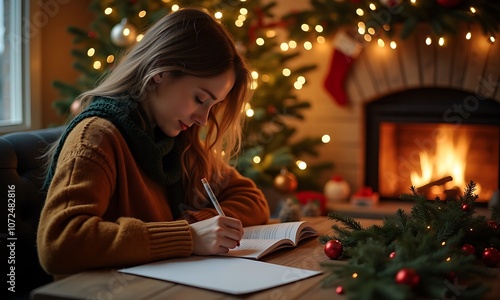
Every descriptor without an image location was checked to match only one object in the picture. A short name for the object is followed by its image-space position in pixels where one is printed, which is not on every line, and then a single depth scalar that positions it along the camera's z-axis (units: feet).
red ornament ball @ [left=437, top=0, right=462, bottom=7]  10.42
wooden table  3.73
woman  4.31
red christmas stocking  11.80
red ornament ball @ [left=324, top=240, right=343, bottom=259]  4.65
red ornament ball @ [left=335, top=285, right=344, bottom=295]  3.79
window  10.86
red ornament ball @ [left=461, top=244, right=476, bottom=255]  4.53
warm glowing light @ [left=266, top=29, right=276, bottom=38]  11.59
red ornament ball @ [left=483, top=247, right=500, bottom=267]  4.50
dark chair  5.49
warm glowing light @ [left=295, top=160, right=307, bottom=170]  11.45
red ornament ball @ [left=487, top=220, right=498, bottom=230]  4.93
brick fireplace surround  11.20
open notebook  4.75
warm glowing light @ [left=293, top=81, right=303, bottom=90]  11.55
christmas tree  10.52
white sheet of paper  3.90
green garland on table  3.60
